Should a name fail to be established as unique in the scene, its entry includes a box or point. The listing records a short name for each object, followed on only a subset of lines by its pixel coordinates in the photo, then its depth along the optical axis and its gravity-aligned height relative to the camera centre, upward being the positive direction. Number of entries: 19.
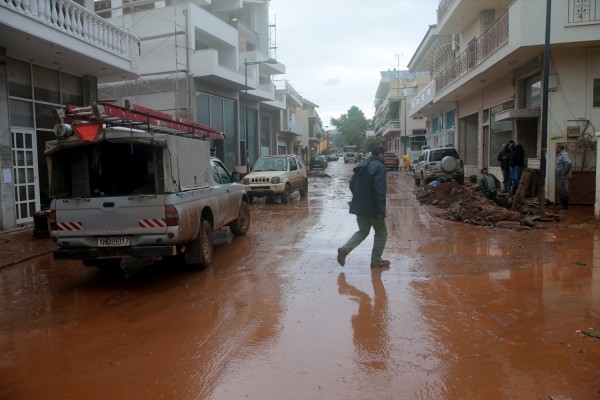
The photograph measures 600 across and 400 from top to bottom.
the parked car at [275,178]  17.34 -0.63
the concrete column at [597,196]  11.12 -0.93
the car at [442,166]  20.75 -0.35
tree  106.44 +7.25
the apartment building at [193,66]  21.95 +4.59
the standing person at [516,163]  15.92 -0.20
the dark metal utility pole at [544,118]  10.77 +0.89
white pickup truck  6.55 -0.58
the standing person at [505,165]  16.88 -0.28
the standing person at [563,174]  12.66 -0.47
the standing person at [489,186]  14.21 -0.85
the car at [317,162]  50.42 -0.23
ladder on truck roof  6.14 +0.63
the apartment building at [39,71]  11.15 +2.65
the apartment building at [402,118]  51.56 +5.11
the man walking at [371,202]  7.19 -0.66
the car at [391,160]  47.46 -0.13
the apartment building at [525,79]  13.64 +2.97
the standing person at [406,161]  40.56 -0.21
